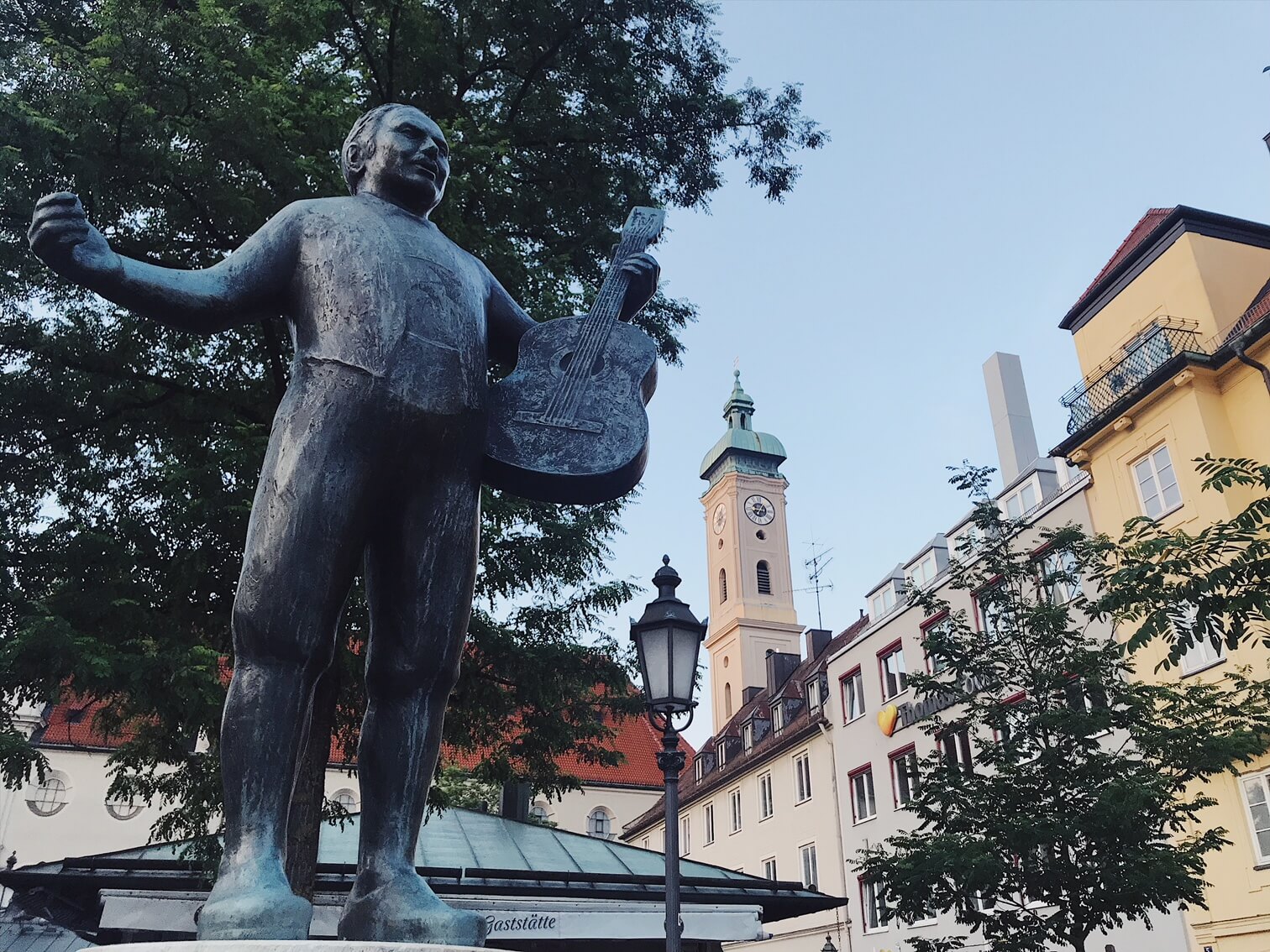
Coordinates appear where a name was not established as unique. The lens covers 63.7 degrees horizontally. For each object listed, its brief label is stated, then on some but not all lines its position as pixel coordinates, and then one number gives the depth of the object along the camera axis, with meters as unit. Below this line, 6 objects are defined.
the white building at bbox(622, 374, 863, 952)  30.42
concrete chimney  31.28
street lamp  6.53
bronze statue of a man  2.06
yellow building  16.30
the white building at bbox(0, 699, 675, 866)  30.33
